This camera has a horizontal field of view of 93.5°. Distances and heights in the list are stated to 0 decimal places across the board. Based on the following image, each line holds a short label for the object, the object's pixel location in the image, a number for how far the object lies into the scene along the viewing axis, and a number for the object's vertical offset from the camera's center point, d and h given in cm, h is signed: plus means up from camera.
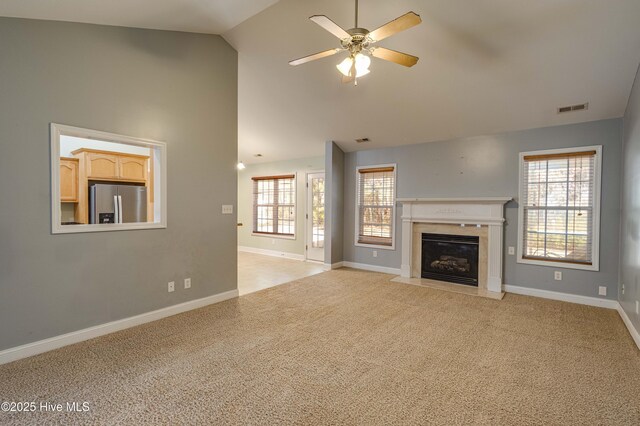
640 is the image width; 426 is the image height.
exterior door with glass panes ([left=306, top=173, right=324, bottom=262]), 709 -24
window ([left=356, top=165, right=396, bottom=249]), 594 +2
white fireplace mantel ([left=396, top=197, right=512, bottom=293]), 465 -15
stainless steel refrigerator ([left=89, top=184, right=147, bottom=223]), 413 +1
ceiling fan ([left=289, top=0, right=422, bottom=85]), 221 +135
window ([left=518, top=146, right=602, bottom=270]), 409 +1
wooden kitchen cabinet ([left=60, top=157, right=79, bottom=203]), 457 +38
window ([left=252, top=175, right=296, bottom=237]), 766 +3
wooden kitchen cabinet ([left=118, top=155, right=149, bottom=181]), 525 +67
